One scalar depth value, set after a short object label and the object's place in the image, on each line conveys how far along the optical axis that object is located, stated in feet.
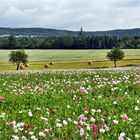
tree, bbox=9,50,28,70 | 328.15
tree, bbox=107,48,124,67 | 332.66
